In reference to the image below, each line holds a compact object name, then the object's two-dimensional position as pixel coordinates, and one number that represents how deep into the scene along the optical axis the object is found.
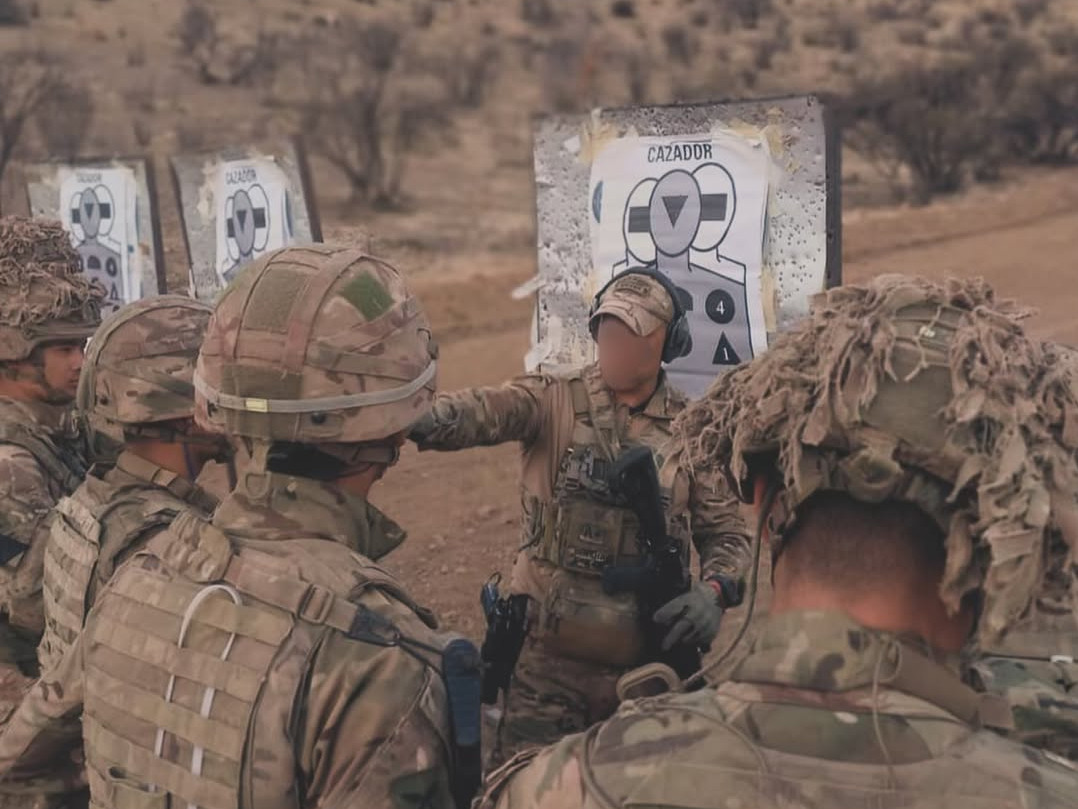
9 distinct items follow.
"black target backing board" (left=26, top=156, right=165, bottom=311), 7.12
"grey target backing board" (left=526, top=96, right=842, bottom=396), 4.06
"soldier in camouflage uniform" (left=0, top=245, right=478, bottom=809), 1.84
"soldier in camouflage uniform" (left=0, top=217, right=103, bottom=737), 3.24
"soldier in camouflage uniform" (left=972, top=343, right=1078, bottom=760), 2.41
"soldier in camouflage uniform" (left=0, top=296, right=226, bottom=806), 2.66
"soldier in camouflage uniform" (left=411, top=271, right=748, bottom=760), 3.44
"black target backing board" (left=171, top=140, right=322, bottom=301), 5.97
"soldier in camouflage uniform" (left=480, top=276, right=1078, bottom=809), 1.45
